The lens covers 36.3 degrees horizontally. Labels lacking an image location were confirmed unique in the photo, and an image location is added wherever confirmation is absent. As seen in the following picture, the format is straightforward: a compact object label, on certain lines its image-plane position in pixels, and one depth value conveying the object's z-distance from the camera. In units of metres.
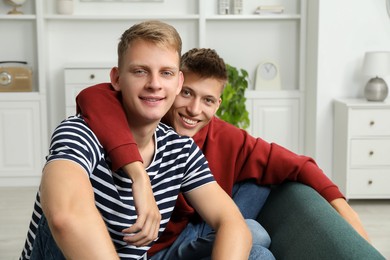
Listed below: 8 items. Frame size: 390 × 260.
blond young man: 1.25
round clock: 4.93
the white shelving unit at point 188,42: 4.81
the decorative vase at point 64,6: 4.71
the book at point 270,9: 4.83
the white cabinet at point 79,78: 4.64
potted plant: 4.57
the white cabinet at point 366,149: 4.06
